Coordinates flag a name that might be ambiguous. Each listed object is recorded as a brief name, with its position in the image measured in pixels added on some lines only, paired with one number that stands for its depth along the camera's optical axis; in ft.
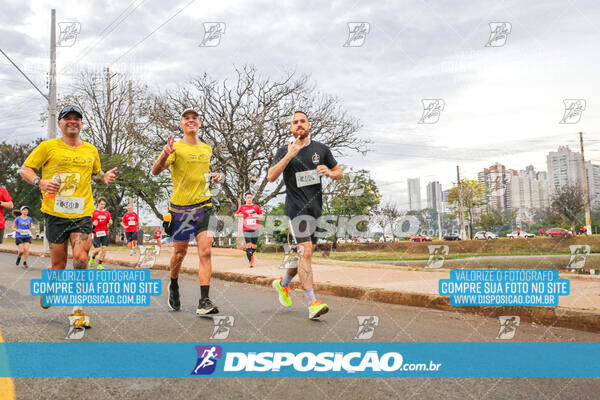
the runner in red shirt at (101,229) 34.76
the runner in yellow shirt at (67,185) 14.43
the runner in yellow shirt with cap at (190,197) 16.44
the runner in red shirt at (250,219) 38.45
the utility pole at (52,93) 58.44
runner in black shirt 15.44
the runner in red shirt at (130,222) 45.28
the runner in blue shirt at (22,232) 41.57
